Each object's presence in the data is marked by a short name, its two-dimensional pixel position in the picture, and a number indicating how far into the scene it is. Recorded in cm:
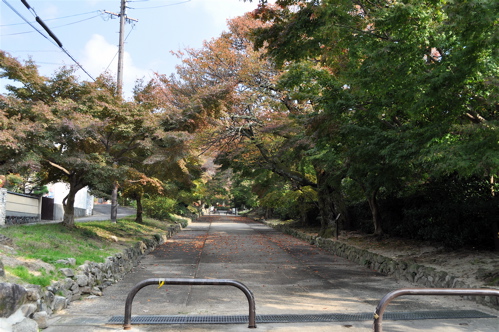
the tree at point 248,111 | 1730
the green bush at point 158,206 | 2603
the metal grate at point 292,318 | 590
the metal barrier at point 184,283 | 527
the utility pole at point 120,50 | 1853
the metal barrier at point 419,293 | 461
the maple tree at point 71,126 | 1079
